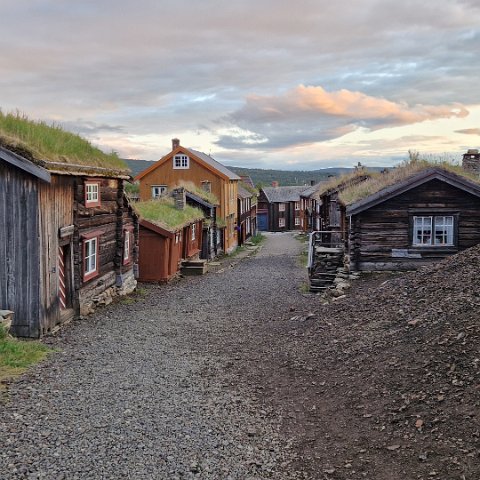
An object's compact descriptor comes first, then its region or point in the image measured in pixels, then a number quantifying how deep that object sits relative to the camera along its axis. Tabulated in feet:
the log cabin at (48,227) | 41.96
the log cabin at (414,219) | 64.64
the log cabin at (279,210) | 255.09
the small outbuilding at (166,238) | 79.10
